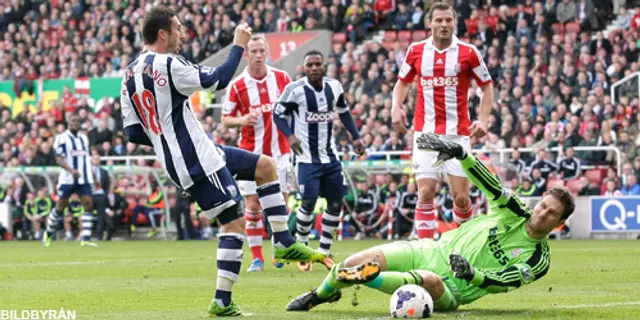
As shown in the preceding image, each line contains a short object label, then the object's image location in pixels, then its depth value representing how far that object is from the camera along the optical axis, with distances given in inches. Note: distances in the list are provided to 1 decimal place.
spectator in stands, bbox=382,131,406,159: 1038.4
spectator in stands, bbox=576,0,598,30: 1138.7
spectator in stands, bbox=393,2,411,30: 1250.0
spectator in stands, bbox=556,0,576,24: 1135.0
